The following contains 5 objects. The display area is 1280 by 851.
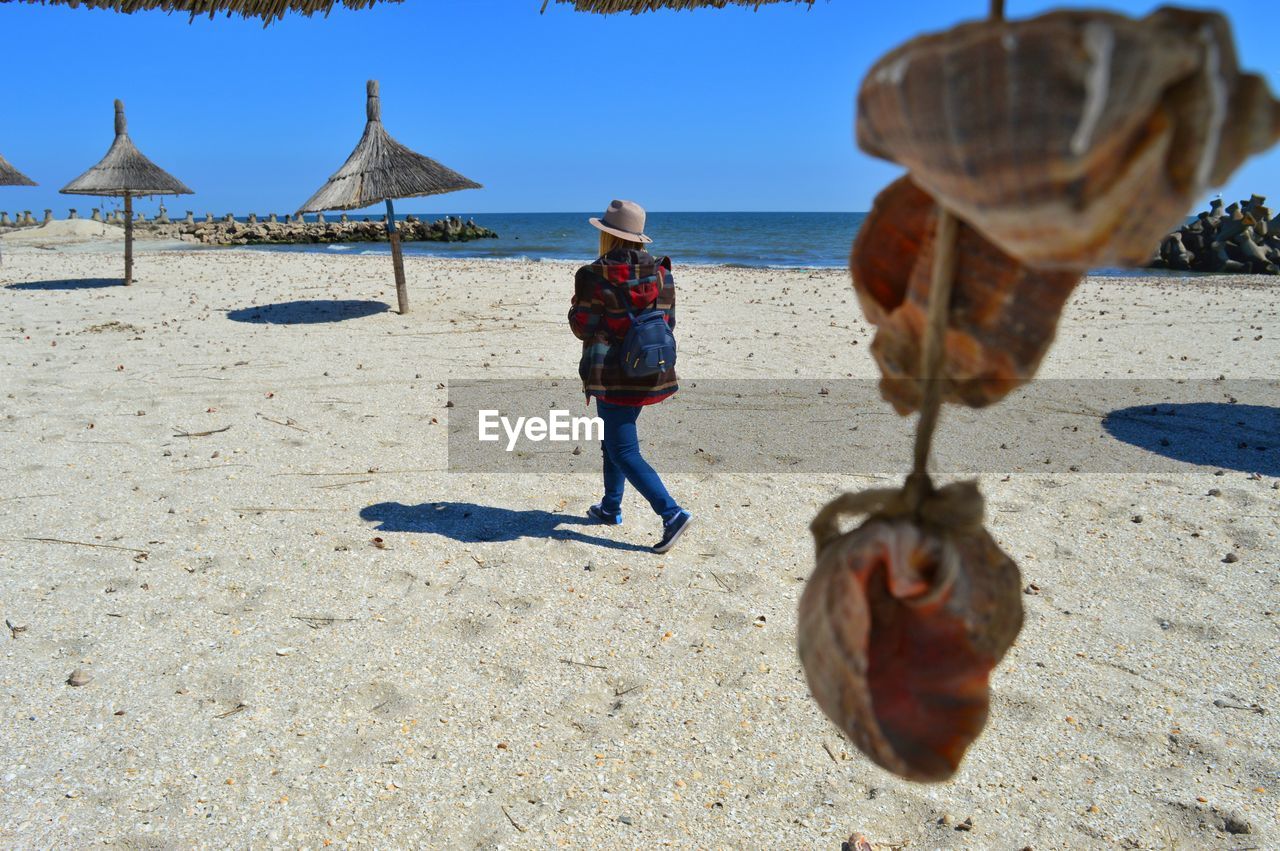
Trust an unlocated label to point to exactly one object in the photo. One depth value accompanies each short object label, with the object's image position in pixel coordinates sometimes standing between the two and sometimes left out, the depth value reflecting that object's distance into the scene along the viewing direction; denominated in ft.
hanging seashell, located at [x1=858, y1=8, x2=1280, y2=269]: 1.66
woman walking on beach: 14.06
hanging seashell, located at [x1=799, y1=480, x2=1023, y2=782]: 2.48
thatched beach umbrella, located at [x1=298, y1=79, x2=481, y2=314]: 39.52
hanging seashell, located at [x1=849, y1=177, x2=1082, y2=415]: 2.31
